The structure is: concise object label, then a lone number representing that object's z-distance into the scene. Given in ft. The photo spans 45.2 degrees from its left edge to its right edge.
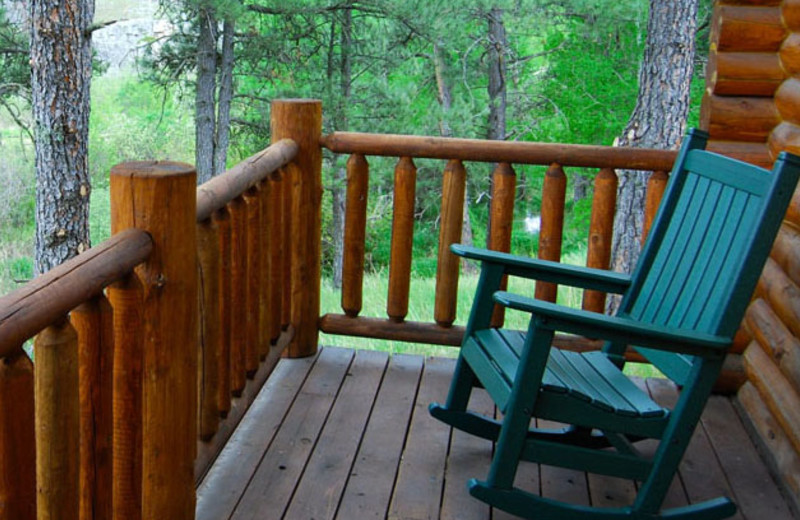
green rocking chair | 8.15
